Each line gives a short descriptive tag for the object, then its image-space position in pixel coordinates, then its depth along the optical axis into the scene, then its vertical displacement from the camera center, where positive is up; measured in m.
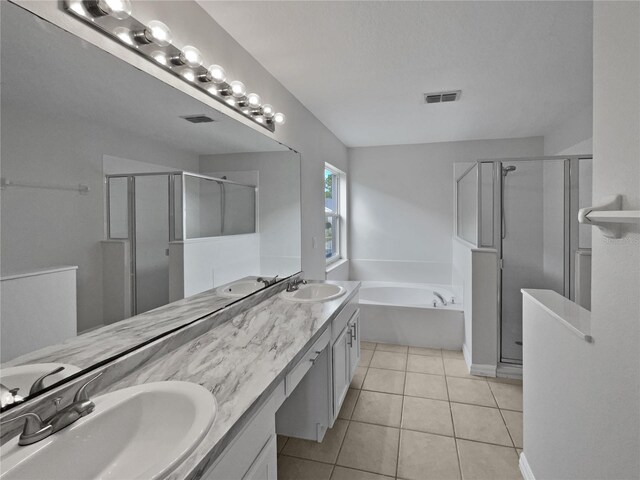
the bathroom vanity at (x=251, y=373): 0.86 -0.47
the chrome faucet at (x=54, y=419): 0.75 -0.44
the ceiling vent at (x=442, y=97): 2.70 +1.16
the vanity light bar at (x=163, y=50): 1.07 +0.75
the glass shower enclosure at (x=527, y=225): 2.70 +0.08
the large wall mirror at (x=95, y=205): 0.86 +0.11
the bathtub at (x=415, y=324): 3.43 -0.95
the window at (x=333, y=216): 4.37 +0.25
